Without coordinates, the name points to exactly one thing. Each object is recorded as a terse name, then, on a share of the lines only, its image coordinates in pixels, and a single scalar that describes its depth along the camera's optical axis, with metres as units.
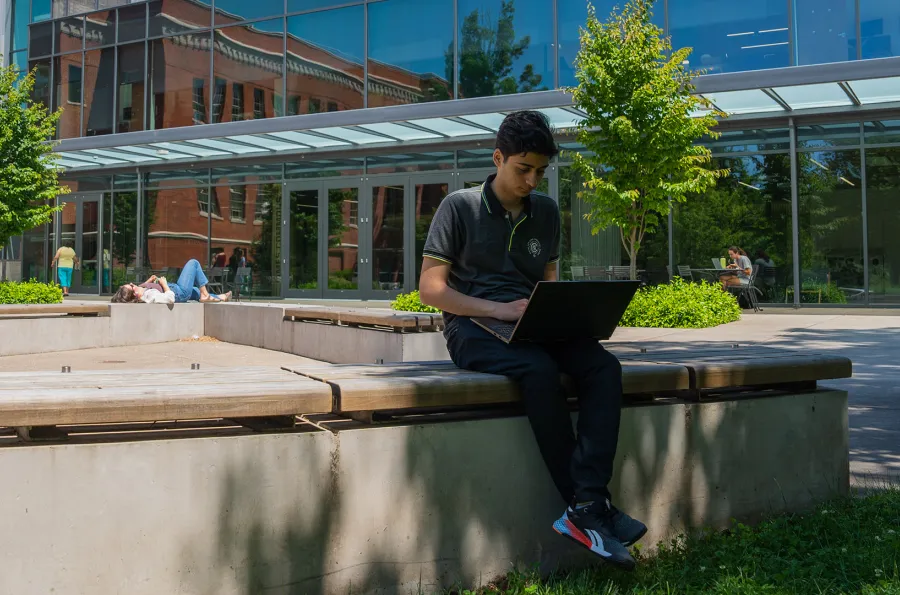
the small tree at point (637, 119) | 13.45
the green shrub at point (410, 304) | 13.50
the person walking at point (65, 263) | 24.94
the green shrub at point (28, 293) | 17.30
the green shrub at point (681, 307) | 13.41
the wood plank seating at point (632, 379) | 3.13
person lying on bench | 13.42
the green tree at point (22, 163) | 18.81
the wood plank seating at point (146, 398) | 2.61
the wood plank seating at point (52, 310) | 11.46
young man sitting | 3.18
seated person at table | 17.19
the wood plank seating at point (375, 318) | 8.73
